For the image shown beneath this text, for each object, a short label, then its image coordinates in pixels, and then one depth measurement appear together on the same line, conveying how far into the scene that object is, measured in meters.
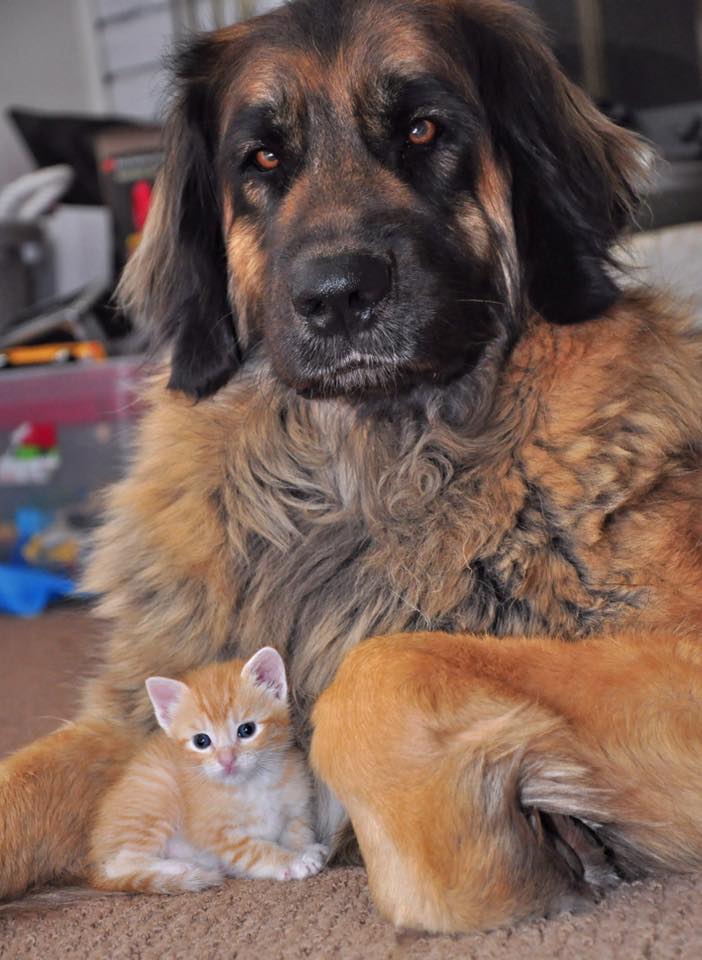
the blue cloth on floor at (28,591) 3.24
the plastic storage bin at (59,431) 3.40
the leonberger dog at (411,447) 1.14
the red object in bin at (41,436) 3.48
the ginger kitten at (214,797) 1.28
